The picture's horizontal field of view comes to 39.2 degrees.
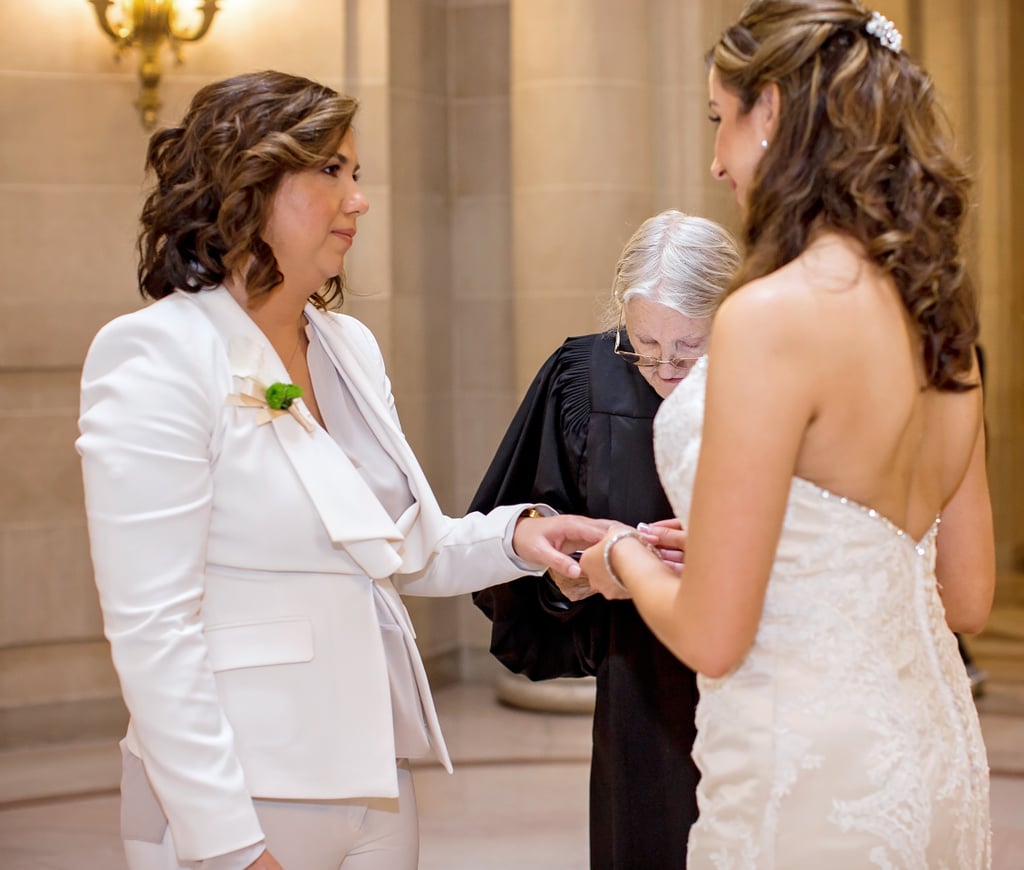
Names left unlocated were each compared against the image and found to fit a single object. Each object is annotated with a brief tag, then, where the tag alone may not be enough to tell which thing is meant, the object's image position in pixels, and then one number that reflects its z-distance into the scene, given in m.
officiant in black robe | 3.21
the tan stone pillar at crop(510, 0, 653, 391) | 6.91
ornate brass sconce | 6.57
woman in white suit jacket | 2.29
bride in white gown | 1.97
